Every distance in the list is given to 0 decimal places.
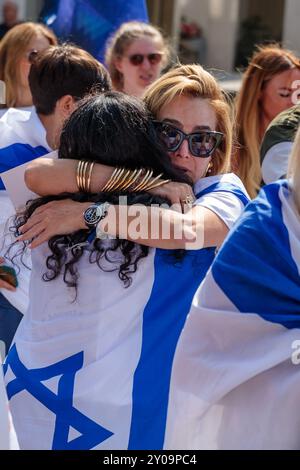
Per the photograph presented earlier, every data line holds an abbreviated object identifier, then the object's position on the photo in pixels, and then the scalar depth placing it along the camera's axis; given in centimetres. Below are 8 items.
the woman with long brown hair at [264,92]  488
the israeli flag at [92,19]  593
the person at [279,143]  407
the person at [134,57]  567
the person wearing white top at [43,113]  376
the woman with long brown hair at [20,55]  507
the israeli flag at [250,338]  223
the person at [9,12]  1093
